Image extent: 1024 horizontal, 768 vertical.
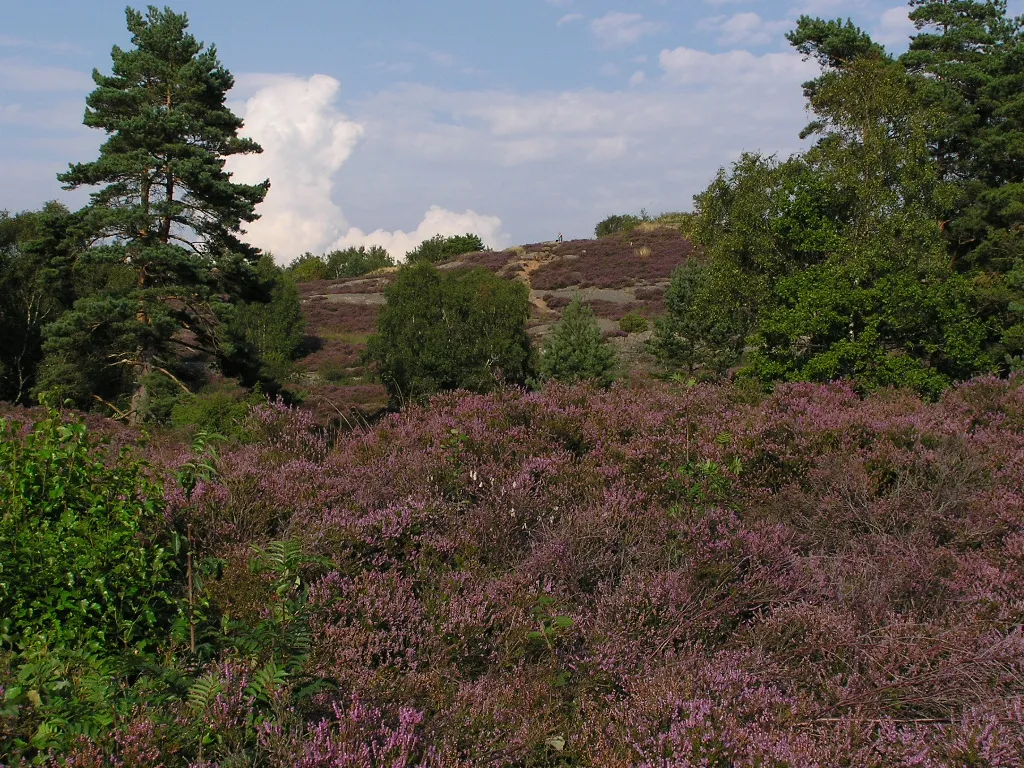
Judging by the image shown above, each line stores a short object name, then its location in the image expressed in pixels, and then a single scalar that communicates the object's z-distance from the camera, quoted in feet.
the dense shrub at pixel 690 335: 86.22
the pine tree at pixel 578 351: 84.84
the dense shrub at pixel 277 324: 121.70
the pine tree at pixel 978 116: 71.46
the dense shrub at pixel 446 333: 91.71
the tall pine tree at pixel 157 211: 67.62
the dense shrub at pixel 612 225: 260.83
